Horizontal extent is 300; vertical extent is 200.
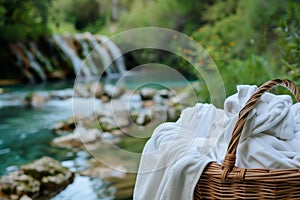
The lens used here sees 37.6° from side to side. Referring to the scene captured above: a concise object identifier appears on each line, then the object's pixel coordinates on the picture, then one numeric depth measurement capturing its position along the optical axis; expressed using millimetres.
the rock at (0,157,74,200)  2193
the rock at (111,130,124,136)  3311
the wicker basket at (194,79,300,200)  945
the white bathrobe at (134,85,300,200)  1041
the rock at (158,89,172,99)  3927
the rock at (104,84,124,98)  4018
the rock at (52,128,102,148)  3108
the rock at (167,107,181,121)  2941
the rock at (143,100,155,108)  3973
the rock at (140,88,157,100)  4121
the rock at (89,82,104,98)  4212
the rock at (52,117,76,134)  3514
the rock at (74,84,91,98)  3798
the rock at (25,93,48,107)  4264
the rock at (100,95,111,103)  4203
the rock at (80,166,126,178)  2553
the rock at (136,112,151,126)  2988
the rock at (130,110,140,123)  3409
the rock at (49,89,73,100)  4348
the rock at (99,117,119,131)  3427
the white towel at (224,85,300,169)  1011
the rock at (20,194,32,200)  2099
